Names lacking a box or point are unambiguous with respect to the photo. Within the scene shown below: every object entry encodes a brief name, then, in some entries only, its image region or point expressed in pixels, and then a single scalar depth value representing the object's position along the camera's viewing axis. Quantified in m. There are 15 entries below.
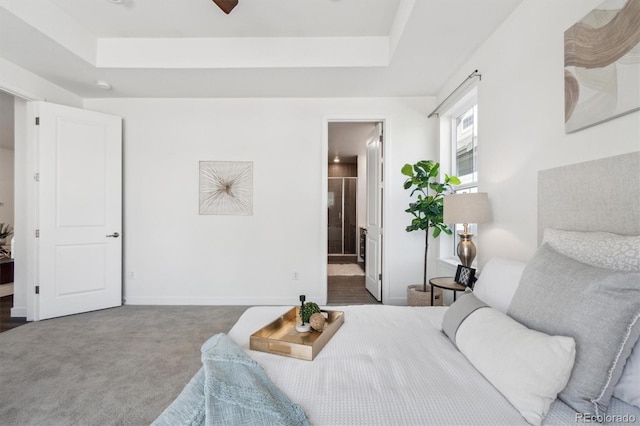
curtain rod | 2.48
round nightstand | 2.25
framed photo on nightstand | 2.26
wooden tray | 1.21
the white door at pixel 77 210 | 3.09
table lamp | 2.17
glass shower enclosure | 7.30
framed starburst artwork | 3.65
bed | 0.85
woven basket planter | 2.88
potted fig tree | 2.93
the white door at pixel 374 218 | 3.71
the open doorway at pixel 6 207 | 3.39
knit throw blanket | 0.80
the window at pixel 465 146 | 2.86
